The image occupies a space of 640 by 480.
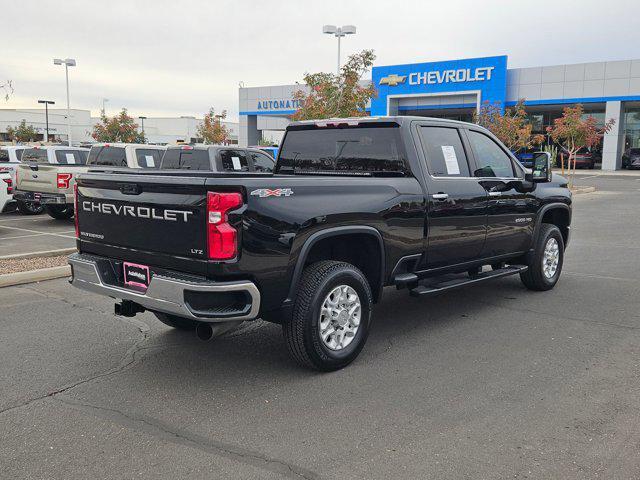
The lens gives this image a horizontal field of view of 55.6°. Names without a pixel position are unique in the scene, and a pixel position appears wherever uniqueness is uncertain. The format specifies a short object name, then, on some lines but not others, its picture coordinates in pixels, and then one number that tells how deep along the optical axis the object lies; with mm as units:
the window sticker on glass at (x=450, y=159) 5914
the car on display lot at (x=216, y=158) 12094
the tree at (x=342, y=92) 17875
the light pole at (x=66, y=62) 38781
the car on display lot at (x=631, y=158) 46250
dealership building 42562
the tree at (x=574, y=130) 26703
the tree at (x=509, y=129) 26656
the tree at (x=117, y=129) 46812
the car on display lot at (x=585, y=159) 45344
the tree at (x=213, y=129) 43472
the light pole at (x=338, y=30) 26203
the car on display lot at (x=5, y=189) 12828
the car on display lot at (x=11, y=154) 17791
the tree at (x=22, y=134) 63866
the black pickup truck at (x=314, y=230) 4082
